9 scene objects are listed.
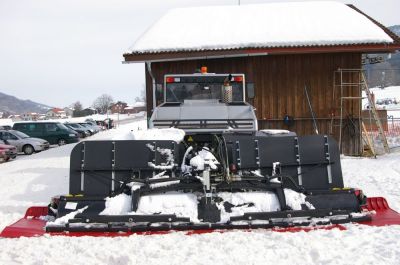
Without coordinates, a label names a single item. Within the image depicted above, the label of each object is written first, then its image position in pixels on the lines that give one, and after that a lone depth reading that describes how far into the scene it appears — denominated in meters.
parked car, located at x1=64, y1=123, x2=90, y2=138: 34.41
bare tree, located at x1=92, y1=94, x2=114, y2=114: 118.75
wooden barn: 14.32
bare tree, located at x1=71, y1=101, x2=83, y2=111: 127.97
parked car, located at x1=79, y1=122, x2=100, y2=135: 39.27
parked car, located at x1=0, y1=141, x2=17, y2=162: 19.33
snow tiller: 5.05
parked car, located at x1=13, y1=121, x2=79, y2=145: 27.33
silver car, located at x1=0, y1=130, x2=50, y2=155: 22.97
